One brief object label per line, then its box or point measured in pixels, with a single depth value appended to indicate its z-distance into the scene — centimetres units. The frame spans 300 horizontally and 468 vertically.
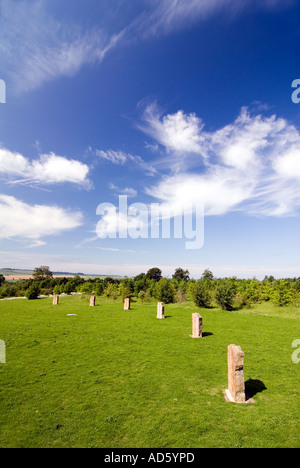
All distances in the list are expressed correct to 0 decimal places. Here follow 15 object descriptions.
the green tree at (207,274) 7257
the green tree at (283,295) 3925
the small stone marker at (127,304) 2912
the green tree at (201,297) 3766
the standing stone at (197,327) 1633
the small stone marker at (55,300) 3516
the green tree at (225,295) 3681
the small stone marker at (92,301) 3286
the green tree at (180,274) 7940
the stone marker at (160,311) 2364
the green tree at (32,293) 4297
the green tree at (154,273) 7732
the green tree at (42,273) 7252
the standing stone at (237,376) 839
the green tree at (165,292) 4428
